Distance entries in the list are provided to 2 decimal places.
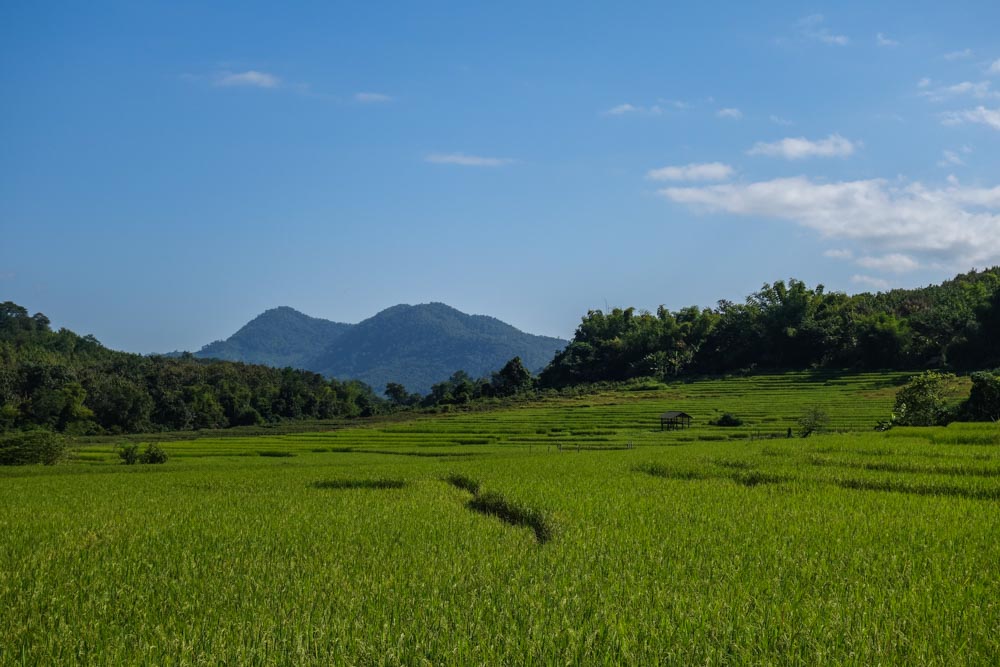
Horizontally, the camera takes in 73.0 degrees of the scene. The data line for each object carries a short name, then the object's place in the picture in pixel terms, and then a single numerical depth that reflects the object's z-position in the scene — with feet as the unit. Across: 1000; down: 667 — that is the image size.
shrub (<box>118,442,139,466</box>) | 120.98
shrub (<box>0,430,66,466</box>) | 114.73
